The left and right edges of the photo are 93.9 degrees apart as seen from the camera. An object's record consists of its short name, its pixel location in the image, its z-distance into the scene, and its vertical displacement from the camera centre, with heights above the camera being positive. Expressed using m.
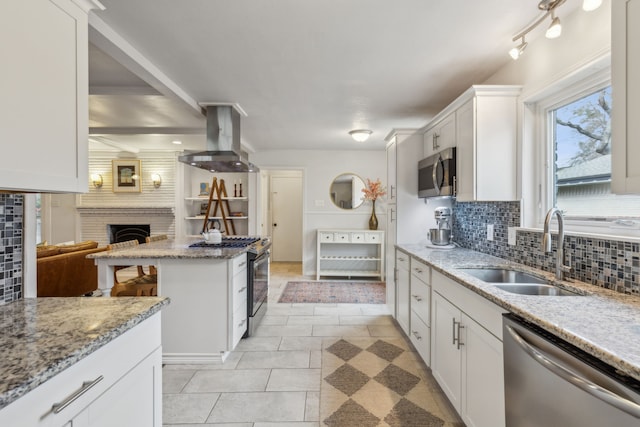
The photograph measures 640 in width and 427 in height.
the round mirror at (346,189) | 5.61 +0.46
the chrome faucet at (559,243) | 1.53 -0.15
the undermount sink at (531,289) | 1.57 -0.41
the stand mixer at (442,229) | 2.85 -0.15
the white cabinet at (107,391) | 0.70 -0.50
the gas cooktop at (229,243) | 2.93 -0.31
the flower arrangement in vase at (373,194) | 5.42 +0.36
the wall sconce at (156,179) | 5.74 +0.65
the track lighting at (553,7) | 1.23 +0.92
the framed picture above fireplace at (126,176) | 5.75 +0.71
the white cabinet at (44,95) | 0.87 +0.38
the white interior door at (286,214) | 6.98 -0.02
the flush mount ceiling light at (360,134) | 4.16 +1.12
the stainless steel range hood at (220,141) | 3.13 +0.78
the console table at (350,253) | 5.20 -0.74
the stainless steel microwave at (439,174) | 2.43 +0.35
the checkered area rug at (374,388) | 1.80 -1.23
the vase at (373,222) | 5.41 -0.15
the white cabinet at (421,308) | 2.17 -0.74
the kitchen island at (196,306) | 2.42 -0.75
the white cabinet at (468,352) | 1.32 -0.73
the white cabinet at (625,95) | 0.95 +0.39
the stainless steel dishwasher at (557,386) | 0.77 -0.51
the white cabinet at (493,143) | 2.10 +0.50
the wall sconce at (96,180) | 5.67 +0.63
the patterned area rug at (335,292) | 4.14 -1.19
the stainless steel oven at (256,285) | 2.86 -0.73
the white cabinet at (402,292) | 2.72 -0.76
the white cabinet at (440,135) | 2.48 +0.71
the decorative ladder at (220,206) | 5.50 +0.14
